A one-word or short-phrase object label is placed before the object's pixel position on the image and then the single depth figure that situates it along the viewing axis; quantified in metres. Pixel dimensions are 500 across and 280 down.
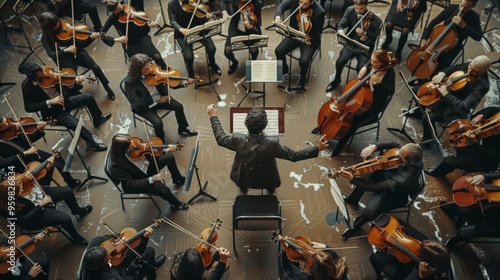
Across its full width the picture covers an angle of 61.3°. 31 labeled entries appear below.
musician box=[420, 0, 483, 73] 5.70
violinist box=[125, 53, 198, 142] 5.32
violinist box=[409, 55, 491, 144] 5.02
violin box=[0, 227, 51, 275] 4.09
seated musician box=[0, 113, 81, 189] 4.94
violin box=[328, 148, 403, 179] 4.44
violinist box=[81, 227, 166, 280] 3.77
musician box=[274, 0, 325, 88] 6.16
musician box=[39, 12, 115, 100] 5.90
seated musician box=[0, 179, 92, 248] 4.42
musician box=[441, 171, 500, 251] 4.48
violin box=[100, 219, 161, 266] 4.18
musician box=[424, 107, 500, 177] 4.87
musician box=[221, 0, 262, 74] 6.48
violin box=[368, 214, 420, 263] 4.07
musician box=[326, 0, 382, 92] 6.06
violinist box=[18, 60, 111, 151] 5.33
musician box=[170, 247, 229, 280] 3.55
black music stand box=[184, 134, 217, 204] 4.50
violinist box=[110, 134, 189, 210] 4.55
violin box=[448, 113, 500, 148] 4.70
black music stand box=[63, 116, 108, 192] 4.52
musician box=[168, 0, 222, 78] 6.43
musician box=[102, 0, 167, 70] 6.28
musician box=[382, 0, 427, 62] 6.49
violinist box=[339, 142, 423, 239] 4.31
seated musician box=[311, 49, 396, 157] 5.00
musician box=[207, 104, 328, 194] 4.35
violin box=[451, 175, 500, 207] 4.36
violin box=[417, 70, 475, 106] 5.20
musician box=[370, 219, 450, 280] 3.67
